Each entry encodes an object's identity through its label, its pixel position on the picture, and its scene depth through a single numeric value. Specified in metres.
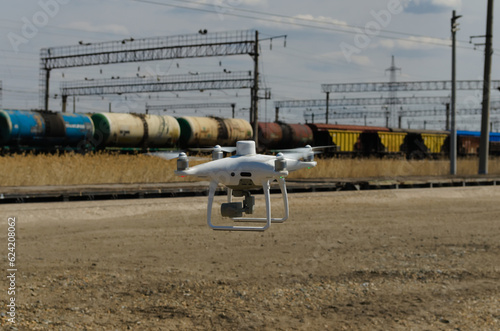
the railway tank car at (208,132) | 47.12
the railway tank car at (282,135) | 52.28
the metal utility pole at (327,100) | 94.12
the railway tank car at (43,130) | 38.38
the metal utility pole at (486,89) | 43.69
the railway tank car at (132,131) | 43.34
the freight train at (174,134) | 39.56
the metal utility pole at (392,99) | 108.16
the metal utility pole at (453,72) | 45.23
